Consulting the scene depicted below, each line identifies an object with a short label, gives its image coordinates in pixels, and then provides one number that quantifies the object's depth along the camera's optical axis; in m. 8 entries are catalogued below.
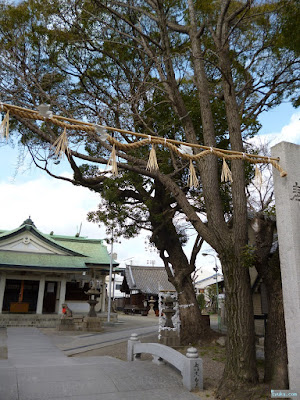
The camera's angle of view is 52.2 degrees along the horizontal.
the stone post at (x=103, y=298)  22.28
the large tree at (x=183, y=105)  5.75
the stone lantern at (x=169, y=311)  11.02
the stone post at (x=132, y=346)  7.70
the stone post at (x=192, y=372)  5.52
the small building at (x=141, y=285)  32.28
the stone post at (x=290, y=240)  4.75
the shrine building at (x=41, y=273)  19.12
